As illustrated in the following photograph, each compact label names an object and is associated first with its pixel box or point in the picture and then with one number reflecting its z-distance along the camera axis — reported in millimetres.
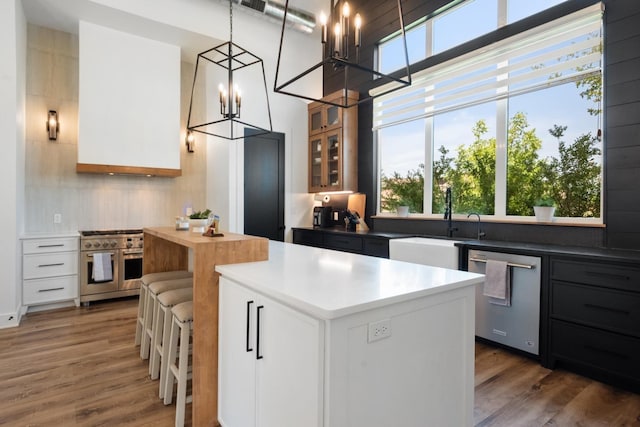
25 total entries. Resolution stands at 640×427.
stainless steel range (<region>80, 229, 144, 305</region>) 4188
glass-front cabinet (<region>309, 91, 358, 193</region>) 4934
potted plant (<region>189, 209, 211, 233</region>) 2455
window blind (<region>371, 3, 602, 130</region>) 2893
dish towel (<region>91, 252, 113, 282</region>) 4172
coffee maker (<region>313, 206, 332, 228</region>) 5328
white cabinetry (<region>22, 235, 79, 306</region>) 3918
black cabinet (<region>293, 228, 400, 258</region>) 3896
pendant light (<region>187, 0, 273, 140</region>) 5066
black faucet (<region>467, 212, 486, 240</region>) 3546
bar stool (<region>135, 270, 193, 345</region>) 2822
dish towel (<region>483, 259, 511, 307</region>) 2842
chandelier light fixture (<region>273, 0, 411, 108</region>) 4829
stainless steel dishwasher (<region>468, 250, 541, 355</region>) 2725
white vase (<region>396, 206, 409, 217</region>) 4480
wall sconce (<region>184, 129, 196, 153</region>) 5312
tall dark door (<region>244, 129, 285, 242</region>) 5121
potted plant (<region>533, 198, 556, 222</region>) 3115
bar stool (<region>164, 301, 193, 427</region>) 1925
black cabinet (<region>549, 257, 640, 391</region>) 2266
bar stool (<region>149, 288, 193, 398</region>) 2244
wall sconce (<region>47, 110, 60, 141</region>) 4297
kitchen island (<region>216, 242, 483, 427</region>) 1175
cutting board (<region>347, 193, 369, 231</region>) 4980
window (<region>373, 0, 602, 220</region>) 2953
